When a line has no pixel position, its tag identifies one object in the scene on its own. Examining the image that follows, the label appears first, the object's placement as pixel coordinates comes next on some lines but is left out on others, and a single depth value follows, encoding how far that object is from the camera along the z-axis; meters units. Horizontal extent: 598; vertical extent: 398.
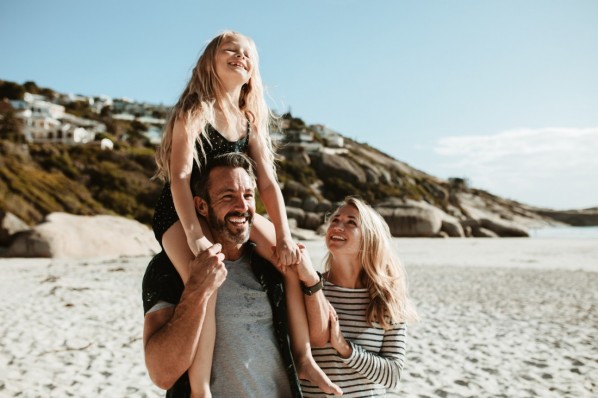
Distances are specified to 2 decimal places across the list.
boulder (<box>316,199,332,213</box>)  44.27
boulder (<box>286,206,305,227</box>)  38.44
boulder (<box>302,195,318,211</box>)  44.88
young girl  2.50
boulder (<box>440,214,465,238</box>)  42.97
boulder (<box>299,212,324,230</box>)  38.66
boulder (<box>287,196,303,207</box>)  45.38
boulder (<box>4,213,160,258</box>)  19.11
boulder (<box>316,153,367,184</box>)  58.48
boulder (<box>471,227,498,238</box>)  45.78
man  2.20
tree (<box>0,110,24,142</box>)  51.86
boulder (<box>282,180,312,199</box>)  47.66
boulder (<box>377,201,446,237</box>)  41.28
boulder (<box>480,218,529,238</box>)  46.28
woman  2.67
